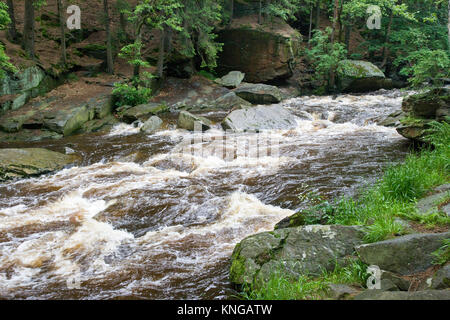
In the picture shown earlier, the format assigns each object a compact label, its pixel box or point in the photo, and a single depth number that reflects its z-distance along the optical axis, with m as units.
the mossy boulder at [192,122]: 13.72
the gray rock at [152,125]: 13.87
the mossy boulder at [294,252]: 4.06
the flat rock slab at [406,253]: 3.52
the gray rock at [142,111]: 15.02
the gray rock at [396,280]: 3.29
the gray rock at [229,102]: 18.06
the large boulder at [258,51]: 22.58
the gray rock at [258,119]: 13.41
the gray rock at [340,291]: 3.23
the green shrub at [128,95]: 15.92
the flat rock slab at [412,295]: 2.63
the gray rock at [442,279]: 2.94
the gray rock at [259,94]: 18.95
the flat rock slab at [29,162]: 9.00
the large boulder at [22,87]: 13.74
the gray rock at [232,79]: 21.25
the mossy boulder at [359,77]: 20.98
